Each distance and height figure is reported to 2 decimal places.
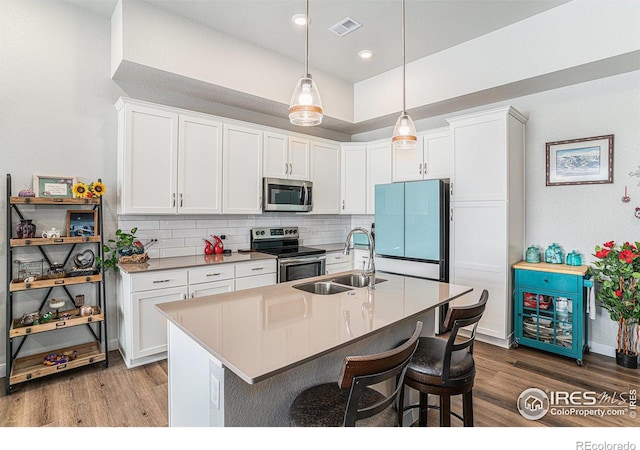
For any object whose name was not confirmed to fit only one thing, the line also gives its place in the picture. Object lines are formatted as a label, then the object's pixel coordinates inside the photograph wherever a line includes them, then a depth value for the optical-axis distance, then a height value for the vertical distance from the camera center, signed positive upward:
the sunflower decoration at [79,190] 2.78 +0.28
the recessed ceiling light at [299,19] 3.09 +1.91
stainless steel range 3.81 -0.33
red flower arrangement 2.78 -0.53
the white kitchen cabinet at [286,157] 3.98 +0.84
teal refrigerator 3.66 +0.00
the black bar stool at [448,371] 1.59 -0.72
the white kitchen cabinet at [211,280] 3.13 -0.53
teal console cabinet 3.02 -0.78
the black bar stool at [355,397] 1.09 -0.72
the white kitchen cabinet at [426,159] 3.88 +0.80
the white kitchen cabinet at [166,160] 3.02 +0.62
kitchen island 1.25 -0.46
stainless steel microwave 3.95 +0.36
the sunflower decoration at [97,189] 2.86 +0.30
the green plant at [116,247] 3.09 -0.21
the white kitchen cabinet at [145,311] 2.85 -0.75
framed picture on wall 3.16 +0.63
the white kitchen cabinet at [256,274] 3.45 -0.52
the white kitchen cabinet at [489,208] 3.31 +0.17
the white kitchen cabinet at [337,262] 4.30 -0.49
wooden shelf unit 2.55 -0.65
